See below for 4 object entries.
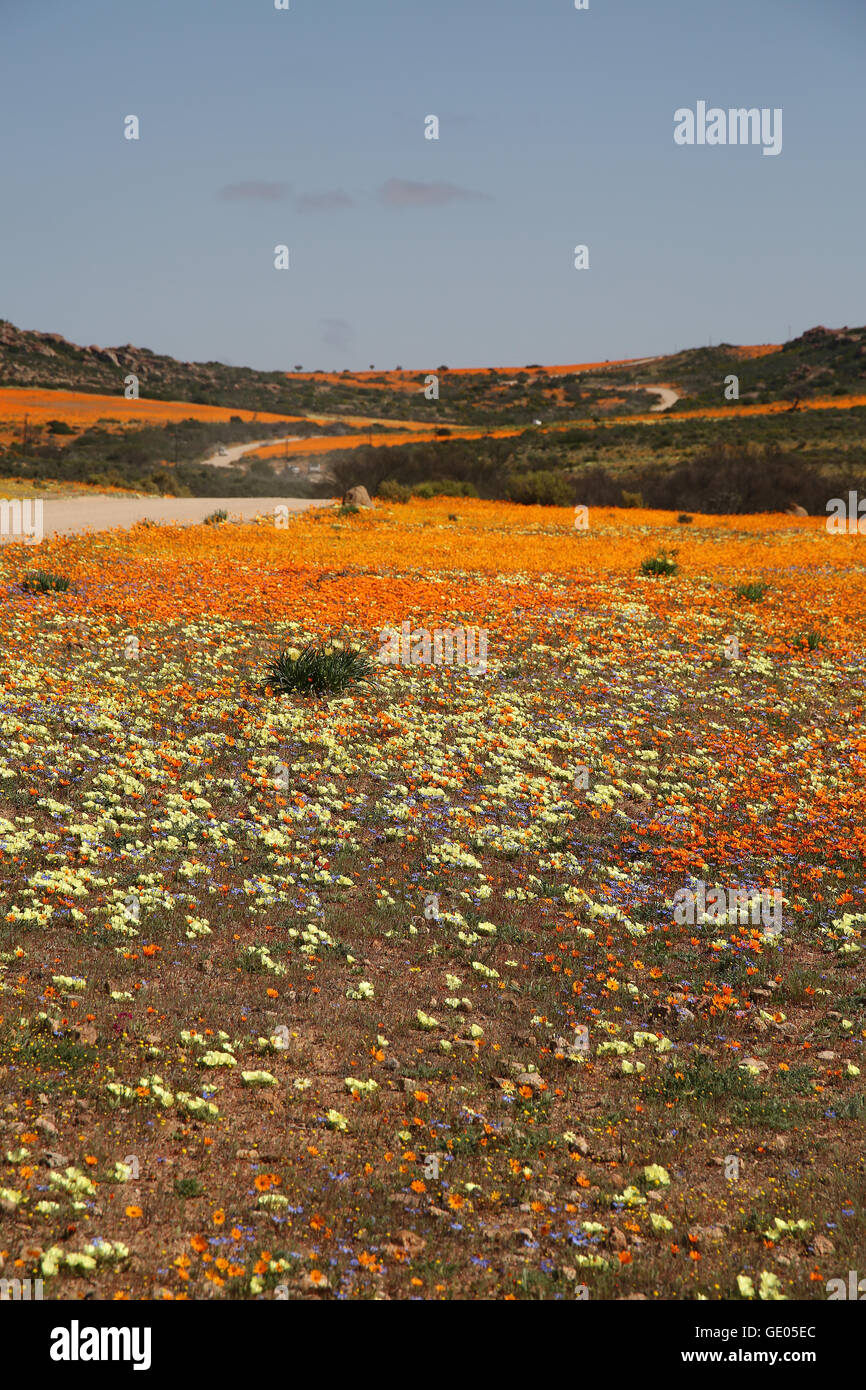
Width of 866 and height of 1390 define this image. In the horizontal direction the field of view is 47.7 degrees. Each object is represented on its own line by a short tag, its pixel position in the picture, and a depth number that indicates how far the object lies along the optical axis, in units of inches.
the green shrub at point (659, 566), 1131.3
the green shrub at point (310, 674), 645.3
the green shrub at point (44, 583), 816.3
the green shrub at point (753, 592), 1010.1
